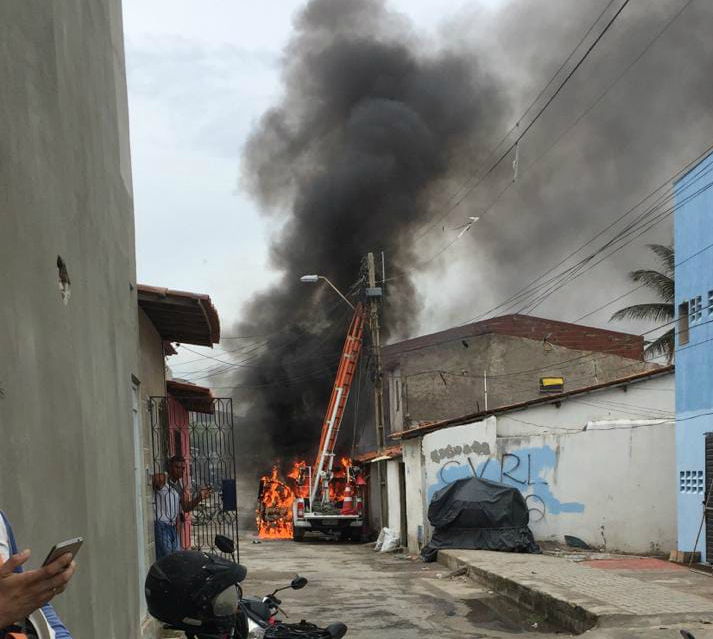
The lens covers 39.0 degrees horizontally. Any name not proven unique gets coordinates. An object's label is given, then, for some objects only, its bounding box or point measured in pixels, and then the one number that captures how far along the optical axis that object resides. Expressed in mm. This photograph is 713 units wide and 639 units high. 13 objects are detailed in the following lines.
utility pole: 28628
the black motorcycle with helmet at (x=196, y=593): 3648
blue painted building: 15023
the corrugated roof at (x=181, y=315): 10781
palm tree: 29470
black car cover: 20469
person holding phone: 1913
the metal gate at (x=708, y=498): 15078
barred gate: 11555
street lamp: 26578
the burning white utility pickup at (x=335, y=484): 30453
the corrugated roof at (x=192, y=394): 15808
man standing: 10938
